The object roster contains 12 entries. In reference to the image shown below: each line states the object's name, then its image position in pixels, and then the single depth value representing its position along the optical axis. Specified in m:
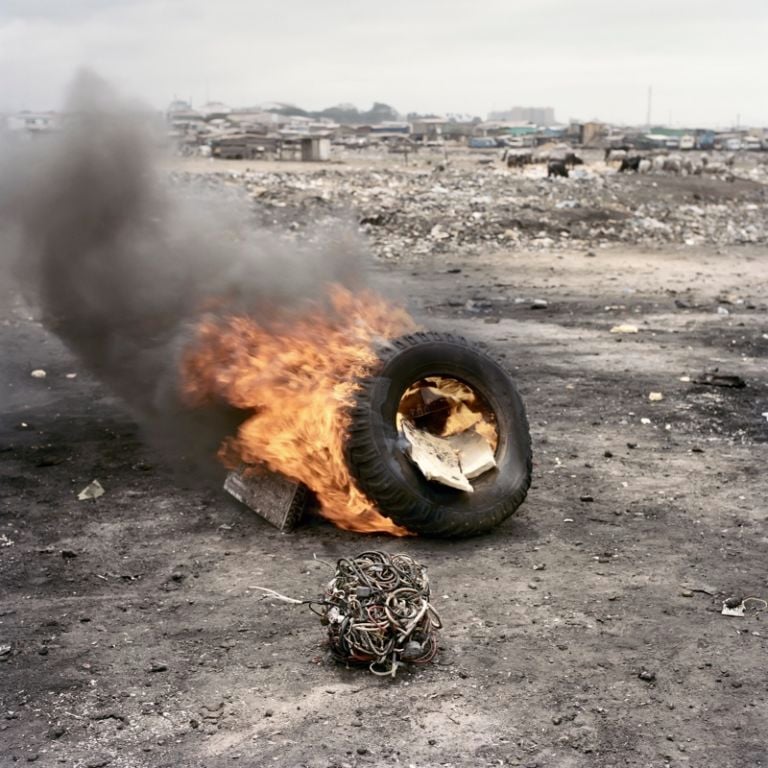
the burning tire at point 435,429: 5.28
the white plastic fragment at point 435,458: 5.37
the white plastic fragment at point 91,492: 6.12
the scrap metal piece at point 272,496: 5.52
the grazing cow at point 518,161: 38.30
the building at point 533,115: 190.01
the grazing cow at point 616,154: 42.31
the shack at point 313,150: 39.44
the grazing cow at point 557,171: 30.70
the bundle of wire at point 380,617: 4.05
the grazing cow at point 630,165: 35.62
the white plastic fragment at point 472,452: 5.61
